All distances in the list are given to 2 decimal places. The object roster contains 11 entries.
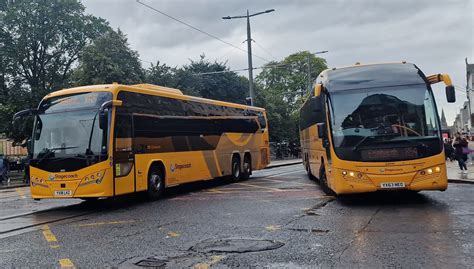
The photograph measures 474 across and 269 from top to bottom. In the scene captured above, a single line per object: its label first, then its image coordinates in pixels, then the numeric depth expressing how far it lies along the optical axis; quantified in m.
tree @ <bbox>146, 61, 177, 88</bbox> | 40.62
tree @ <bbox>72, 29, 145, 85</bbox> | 30.97
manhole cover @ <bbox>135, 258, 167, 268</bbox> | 6.19
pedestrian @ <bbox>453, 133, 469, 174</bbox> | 19.05
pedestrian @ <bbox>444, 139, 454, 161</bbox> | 26.50
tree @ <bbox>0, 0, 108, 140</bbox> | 33.25
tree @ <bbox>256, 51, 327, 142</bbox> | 73.50
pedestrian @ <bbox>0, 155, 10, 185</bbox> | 24.41
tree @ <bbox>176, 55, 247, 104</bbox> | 44.22
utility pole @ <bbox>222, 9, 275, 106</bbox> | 30.14
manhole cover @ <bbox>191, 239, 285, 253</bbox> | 6.91
